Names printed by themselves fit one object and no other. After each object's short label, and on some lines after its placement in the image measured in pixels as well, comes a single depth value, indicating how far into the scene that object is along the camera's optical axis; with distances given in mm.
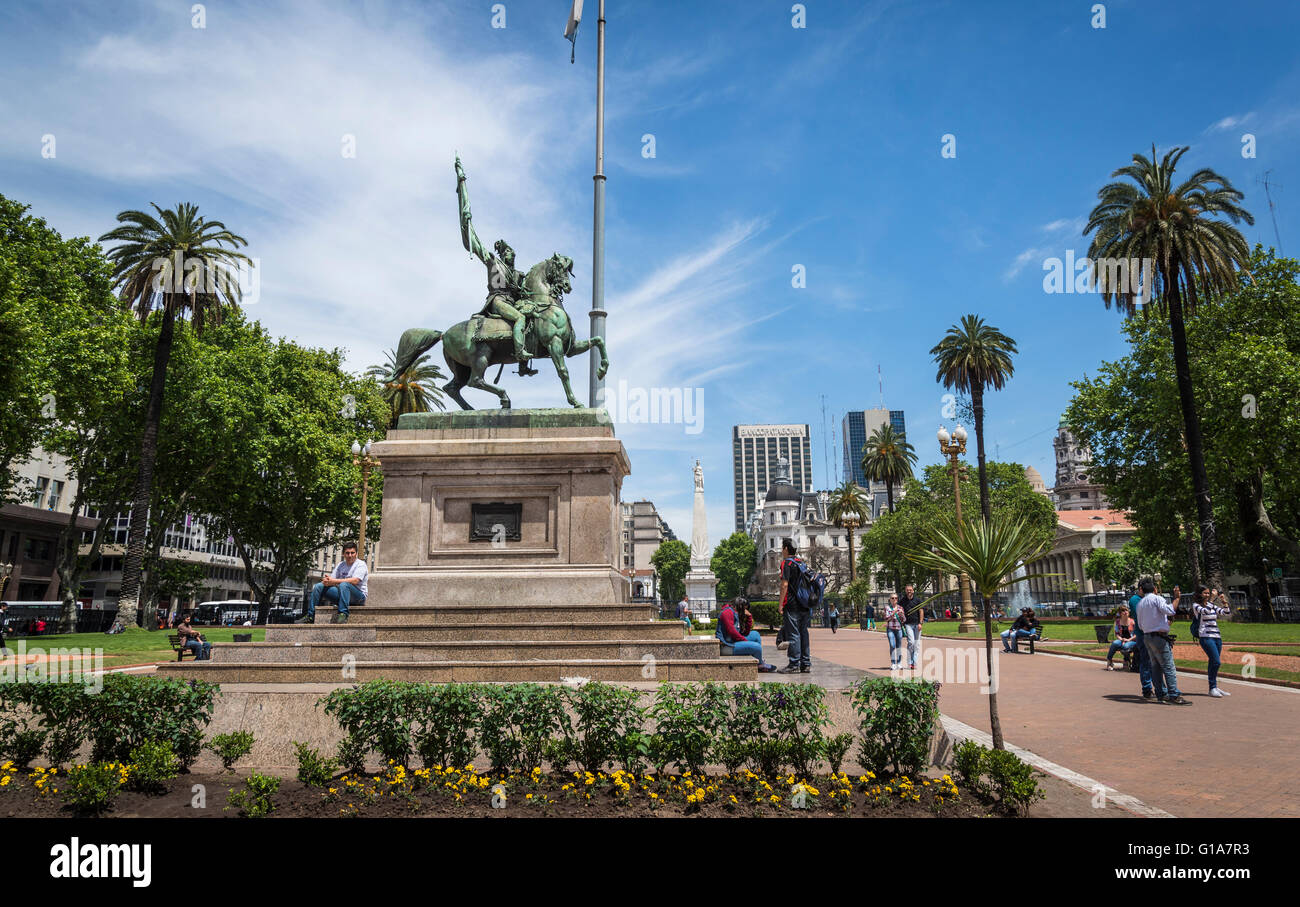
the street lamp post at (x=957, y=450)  34438
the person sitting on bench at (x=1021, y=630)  24438
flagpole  14952
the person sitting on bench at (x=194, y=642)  14367
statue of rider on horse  14102
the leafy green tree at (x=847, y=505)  72562
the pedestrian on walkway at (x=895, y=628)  18377
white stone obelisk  73500
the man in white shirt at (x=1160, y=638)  12750
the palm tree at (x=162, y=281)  30219
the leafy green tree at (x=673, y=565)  124250
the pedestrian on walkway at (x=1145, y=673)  13211
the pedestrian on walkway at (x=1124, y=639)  17547
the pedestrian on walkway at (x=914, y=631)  16531
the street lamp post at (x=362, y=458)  26692
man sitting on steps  12492
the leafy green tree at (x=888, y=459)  70375
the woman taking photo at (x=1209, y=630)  13453
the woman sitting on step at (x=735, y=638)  11800
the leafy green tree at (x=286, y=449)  36688
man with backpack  11969
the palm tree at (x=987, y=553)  8102
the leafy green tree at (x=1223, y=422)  30812
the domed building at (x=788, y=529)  113375
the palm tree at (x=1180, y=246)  29250
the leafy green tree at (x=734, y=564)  133875
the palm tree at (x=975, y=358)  51281
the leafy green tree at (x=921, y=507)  63156
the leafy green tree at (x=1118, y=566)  87125
